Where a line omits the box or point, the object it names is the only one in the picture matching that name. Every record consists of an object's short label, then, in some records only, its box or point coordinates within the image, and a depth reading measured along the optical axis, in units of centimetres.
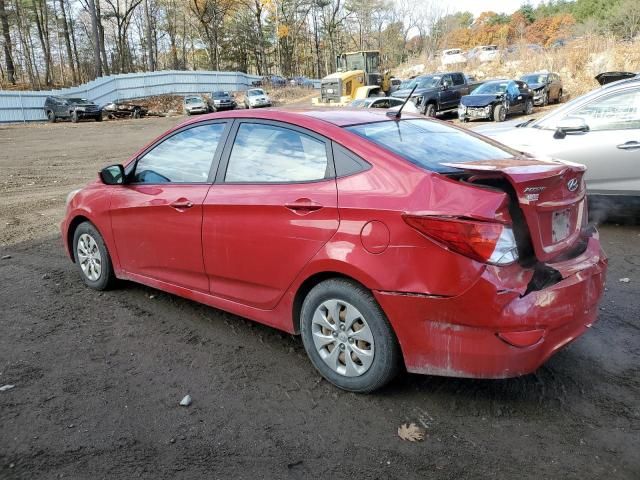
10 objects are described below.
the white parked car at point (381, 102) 1694
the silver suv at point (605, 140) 599
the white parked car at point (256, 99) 3909
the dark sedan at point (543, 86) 2631
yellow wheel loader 2570
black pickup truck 2222
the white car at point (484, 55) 4293
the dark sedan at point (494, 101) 2073
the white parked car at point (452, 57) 4631
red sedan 265
